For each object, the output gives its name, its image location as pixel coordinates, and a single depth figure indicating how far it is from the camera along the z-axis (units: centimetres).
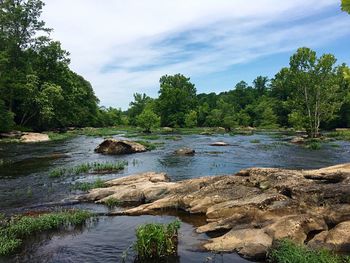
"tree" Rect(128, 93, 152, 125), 15962
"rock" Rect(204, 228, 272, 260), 1036
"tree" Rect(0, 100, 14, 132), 5713
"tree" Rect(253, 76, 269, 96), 19300
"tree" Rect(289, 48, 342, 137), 5634
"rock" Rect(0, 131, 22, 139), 5726
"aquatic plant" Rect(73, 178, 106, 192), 2030
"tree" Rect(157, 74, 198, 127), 12231
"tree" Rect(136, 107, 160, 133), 8228
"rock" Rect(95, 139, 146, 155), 3878
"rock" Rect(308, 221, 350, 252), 1022
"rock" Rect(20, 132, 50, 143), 5568
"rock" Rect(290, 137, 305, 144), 5019
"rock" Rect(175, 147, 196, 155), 3753
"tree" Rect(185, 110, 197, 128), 11506
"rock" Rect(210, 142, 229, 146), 4758
